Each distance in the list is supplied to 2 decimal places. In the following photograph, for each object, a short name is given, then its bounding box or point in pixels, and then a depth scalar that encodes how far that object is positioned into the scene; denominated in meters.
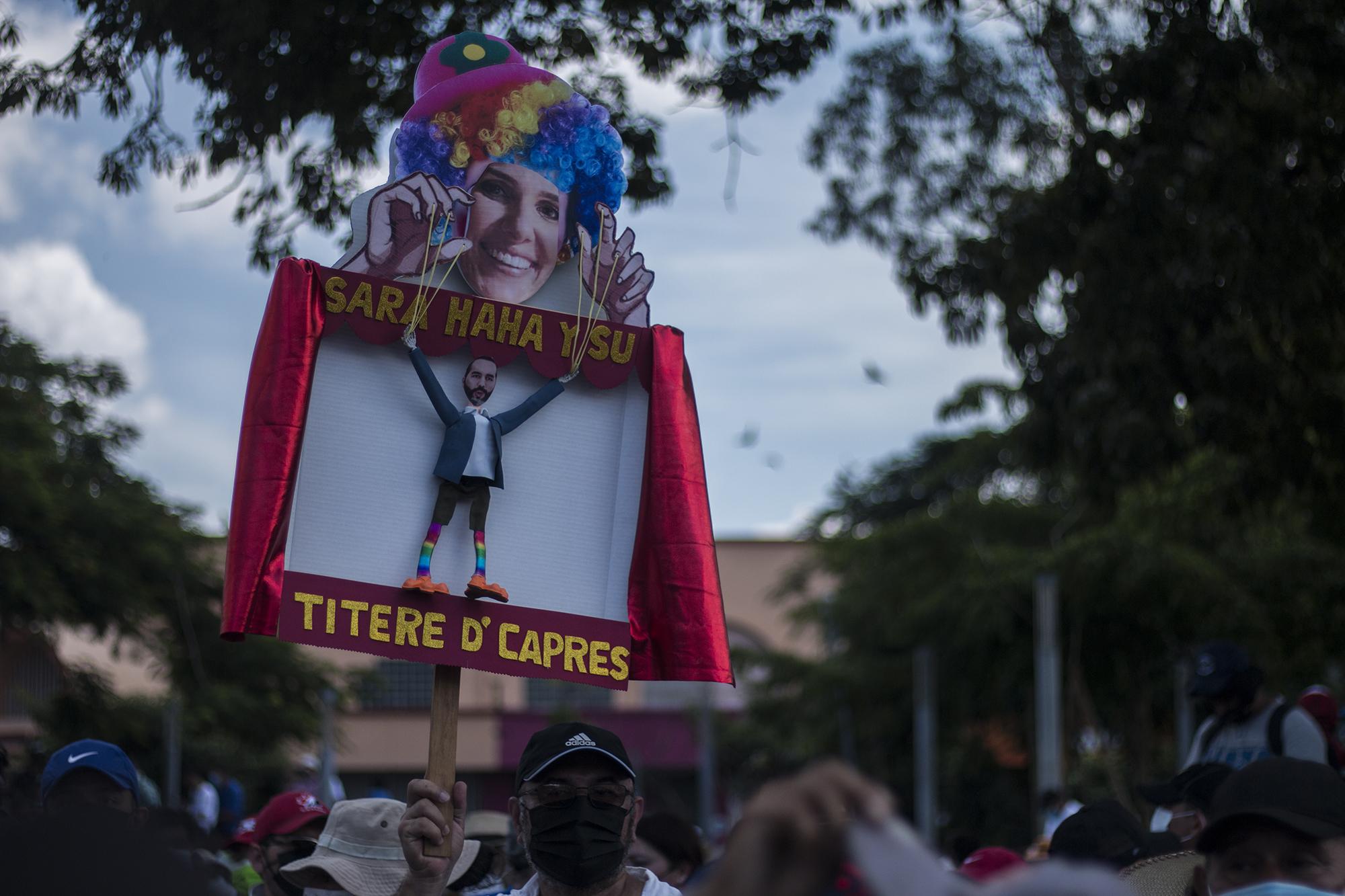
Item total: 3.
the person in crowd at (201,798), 17.64
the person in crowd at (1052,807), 12.88
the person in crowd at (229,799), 17.00
